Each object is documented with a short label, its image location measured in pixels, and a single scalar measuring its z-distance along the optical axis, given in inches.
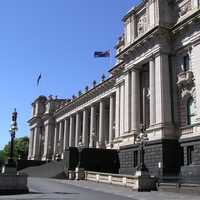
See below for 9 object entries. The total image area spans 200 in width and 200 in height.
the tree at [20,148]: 4393.4
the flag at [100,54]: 2096.0
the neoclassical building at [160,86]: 1334.7
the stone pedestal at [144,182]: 1053.4
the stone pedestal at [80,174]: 1579.0
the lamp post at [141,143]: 1083.5
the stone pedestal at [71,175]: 1670.1
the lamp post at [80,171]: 1581.9
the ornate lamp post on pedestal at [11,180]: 901.1
